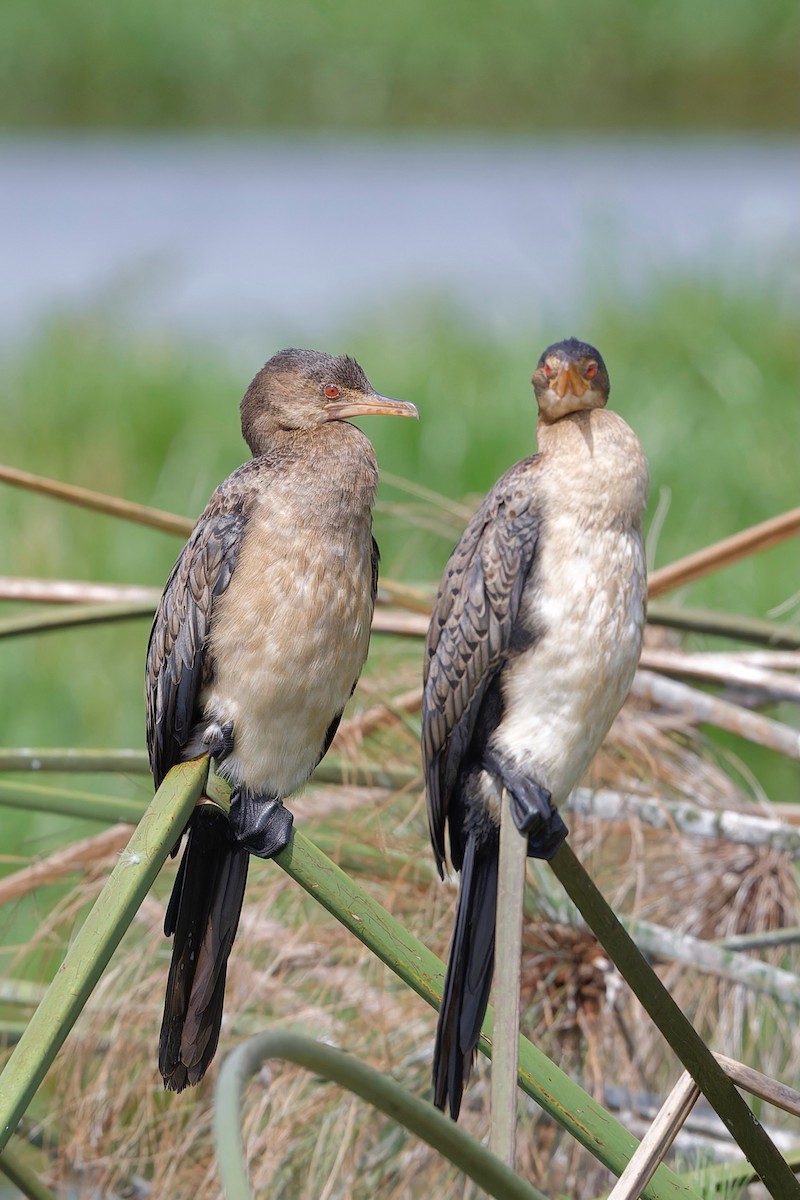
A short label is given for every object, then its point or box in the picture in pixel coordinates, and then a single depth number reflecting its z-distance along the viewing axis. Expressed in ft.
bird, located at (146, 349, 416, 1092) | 37.52
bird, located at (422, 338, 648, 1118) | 37.59
